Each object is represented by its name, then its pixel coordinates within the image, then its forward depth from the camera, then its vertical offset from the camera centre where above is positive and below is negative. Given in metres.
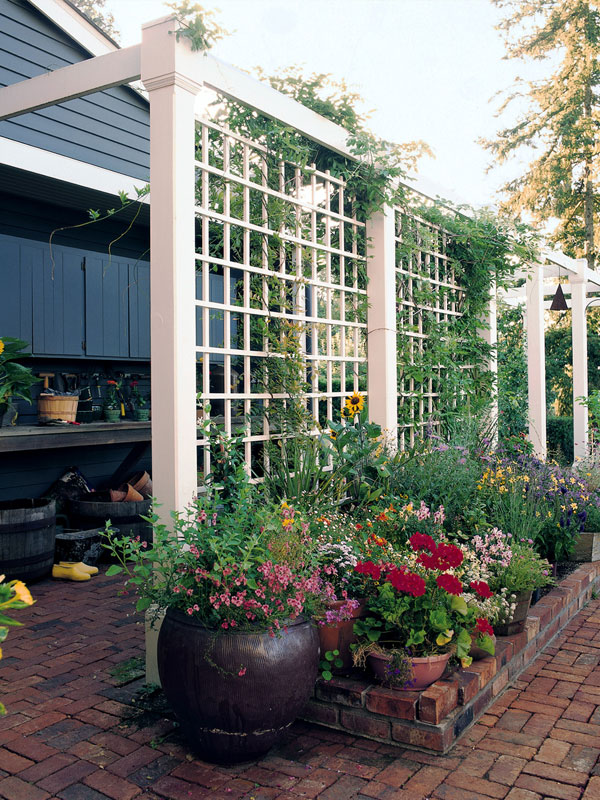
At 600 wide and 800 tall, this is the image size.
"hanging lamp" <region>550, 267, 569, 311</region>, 9.10 +1.30
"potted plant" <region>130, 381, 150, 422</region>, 5.86 -0.01
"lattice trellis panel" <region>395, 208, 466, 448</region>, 4.98 +0.65
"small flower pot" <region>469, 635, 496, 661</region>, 2.79 -1.02
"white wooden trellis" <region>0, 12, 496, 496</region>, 2.79 +0.86
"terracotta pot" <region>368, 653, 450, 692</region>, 2.48 -0.97
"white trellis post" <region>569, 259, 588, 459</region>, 8.27 +0.56
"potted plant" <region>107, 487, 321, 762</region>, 2.18 -0.76
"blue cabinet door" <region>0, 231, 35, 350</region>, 4.93 +0.85
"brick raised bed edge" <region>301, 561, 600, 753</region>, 2.39 -1.11
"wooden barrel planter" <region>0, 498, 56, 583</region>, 4.28 -0.85
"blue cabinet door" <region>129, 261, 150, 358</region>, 6.02 +0.82
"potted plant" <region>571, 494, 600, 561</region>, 4.45 -0.89
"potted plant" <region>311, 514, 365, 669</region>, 2.57 -0.72
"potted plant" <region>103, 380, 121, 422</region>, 5.66 +0.00
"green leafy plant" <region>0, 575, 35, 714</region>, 1.46 -0.42
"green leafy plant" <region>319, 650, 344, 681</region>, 2.62 -0.99
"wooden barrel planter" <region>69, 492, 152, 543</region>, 5.12 -0.82
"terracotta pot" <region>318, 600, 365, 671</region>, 2.64 -0.90
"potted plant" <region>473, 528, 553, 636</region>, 3.10 -0.79
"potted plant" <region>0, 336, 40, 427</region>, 4.12 +0.19
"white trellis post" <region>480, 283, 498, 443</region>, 6.12 +0.59
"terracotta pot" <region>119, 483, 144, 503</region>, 5.59 -0.74
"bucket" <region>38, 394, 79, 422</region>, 5.15 -0.02
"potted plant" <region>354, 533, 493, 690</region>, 2.50 -0.83
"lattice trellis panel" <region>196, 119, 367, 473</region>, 3.40 +0.82
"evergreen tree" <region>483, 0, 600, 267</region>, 14.88 +6.18
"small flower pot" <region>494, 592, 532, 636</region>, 3.09 -0.98
